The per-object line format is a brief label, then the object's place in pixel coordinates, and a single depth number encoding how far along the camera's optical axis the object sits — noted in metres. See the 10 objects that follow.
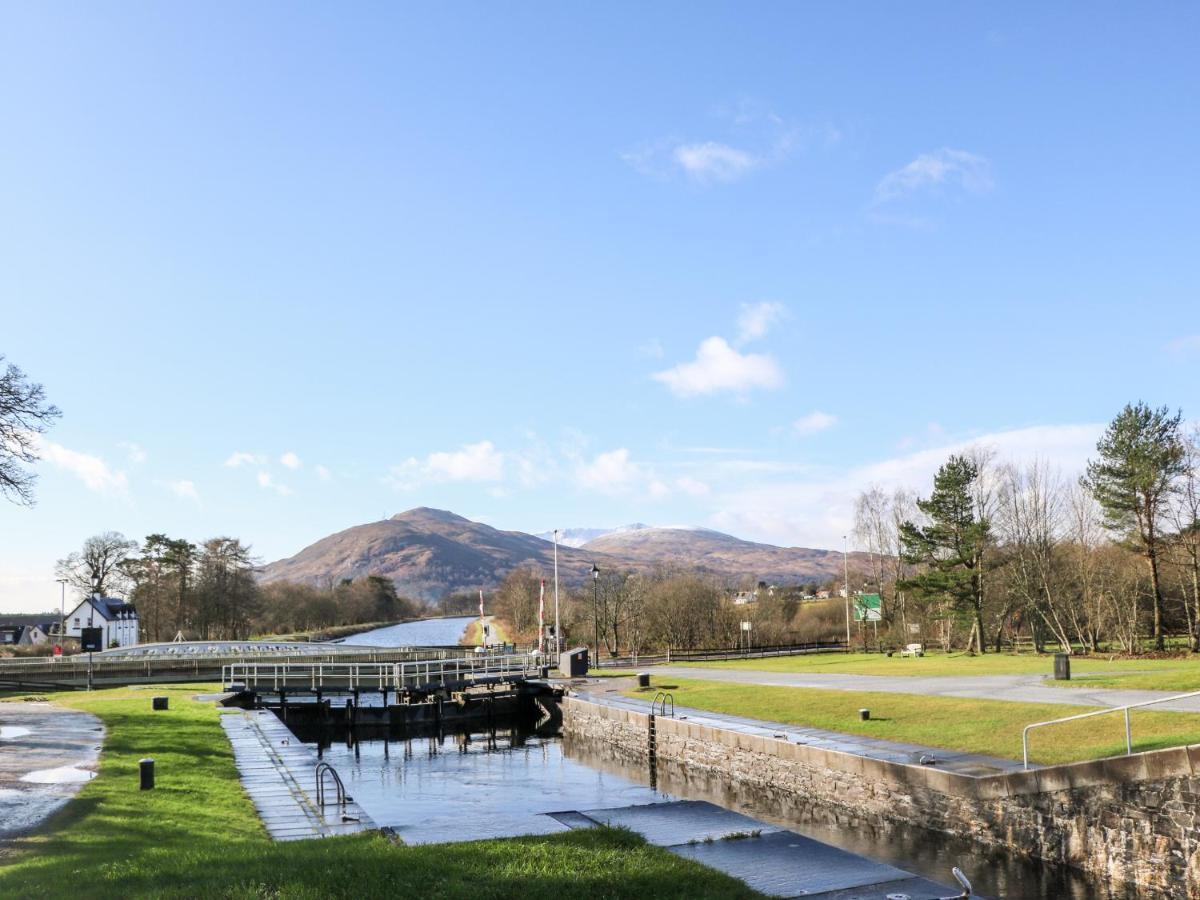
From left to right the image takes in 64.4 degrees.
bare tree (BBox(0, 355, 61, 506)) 29.39
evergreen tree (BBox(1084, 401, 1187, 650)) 49.69
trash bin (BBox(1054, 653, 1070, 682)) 31.14
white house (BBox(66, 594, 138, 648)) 99.50
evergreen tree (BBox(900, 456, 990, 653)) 60.66
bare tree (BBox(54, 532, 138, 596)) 100.50
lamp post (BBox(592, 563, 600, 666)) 51.79
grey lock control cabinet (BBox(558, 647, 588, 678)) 47.12
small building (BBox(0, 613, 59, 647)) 122.58
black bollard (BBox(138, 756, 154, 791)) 16.98
